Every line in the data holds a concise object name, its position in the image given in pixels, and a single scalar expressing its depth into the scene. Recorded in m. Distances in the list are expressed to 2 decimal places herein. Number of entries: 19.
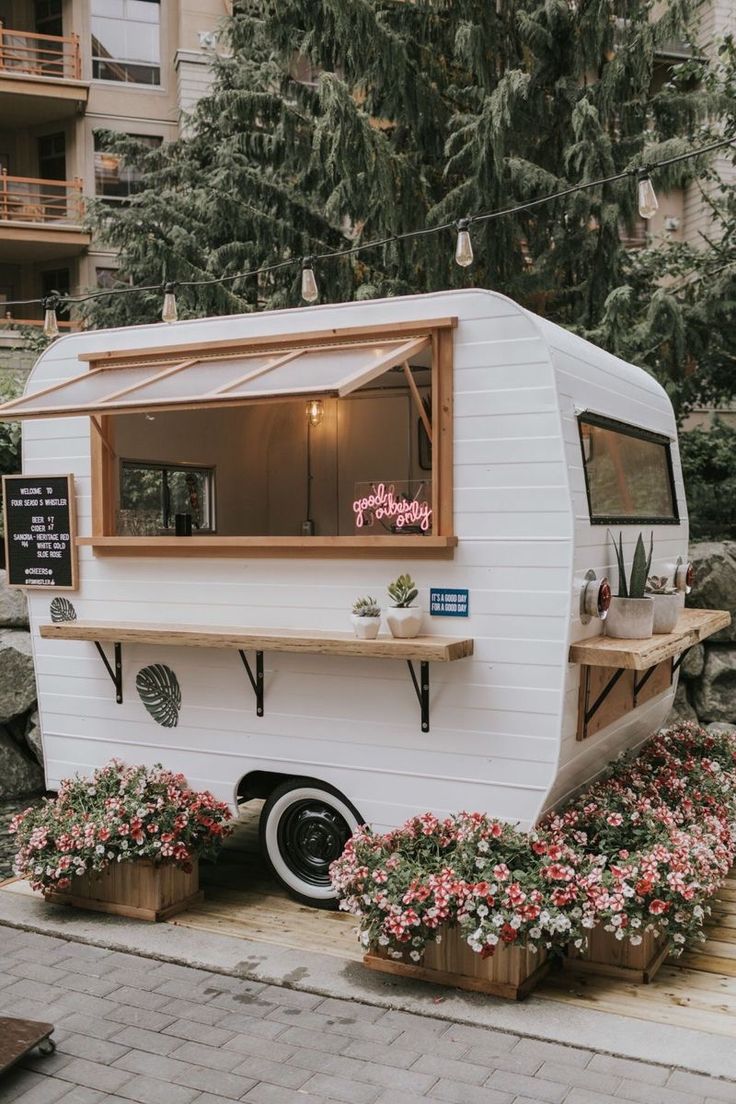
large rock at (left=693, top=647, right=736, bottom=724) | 9.35
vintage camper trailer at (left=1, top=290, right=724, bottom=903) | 4.86
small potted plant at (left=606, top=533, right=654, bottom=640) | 5.12
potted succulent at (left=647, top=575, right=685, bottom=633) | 5.54
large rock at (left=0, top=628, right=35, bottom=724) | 8.59
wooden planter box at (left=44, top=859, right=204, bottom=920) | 5.40
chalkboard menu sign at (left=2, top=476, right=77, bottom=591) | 6.29
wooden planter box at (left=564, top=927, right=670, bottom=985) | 4.66
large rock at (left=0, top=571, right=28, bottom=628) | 8.94
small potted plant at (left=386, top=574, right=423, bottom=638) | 4.97
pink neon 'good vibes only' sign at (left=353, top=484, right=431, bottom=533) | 5.32
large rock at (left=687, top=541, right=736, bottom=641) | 9.49
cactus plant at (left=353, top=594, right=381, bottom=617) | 5.07
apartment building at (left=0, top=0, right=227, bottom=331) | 21.84
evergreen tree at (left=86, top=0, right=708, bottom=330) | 10.67
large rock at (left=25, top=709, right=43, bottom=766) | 8.54
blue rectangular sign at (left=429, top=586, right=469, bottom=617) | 5.04
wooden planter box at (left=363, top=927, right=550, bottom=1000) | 4.43
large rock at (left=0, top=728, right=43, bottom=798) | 8.54
